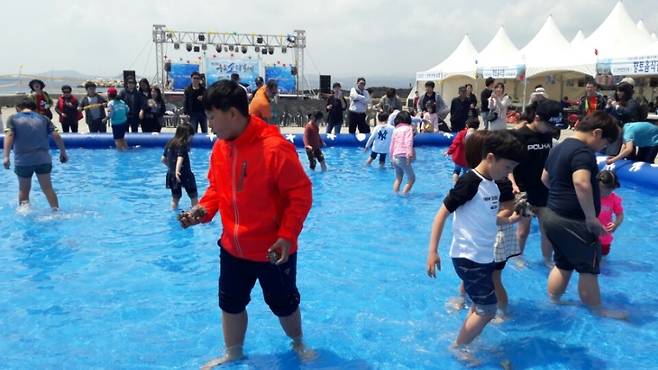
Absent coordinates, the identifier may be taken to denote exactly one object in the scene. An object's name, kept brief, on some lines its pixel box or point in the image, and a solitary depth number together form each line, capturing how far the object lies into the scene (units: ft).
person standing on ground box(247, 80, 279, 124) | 28.07
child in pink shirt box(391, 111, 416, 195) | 25.62
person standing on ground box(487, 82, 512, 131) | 35.32
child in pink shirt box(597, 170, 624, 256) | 14.35
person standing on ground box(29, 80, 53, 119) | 37.29
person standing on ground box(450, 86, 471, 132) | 45.85
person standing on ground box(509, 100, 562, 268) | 15.06
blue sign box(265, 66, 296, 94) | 95.61
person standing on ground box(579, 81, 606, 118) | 41.14
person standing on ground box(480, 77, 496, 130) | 39.81
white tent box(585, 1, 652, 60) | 58.39
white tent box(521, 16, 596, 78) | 60.54
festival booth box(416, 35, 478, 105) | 84.12
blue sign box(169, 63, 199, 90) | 91.86
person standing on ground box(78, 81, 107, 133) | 46.26
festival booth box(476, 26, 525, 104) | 71.31
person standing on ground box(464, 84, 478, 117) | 46.05
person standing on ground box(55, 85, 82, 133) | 45.39
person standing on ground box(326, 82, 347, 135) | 46.01
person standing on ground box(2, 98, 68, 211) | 21.43
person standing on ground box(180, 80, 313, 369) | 9.09
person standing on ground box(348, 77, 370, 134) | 45.19
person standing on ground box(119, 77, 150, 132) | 45.01
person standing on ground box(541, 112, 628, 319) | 11.53
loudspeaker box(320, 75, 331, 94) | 88.99
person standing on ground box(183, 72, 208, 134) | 41.70
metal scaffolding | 93.86
